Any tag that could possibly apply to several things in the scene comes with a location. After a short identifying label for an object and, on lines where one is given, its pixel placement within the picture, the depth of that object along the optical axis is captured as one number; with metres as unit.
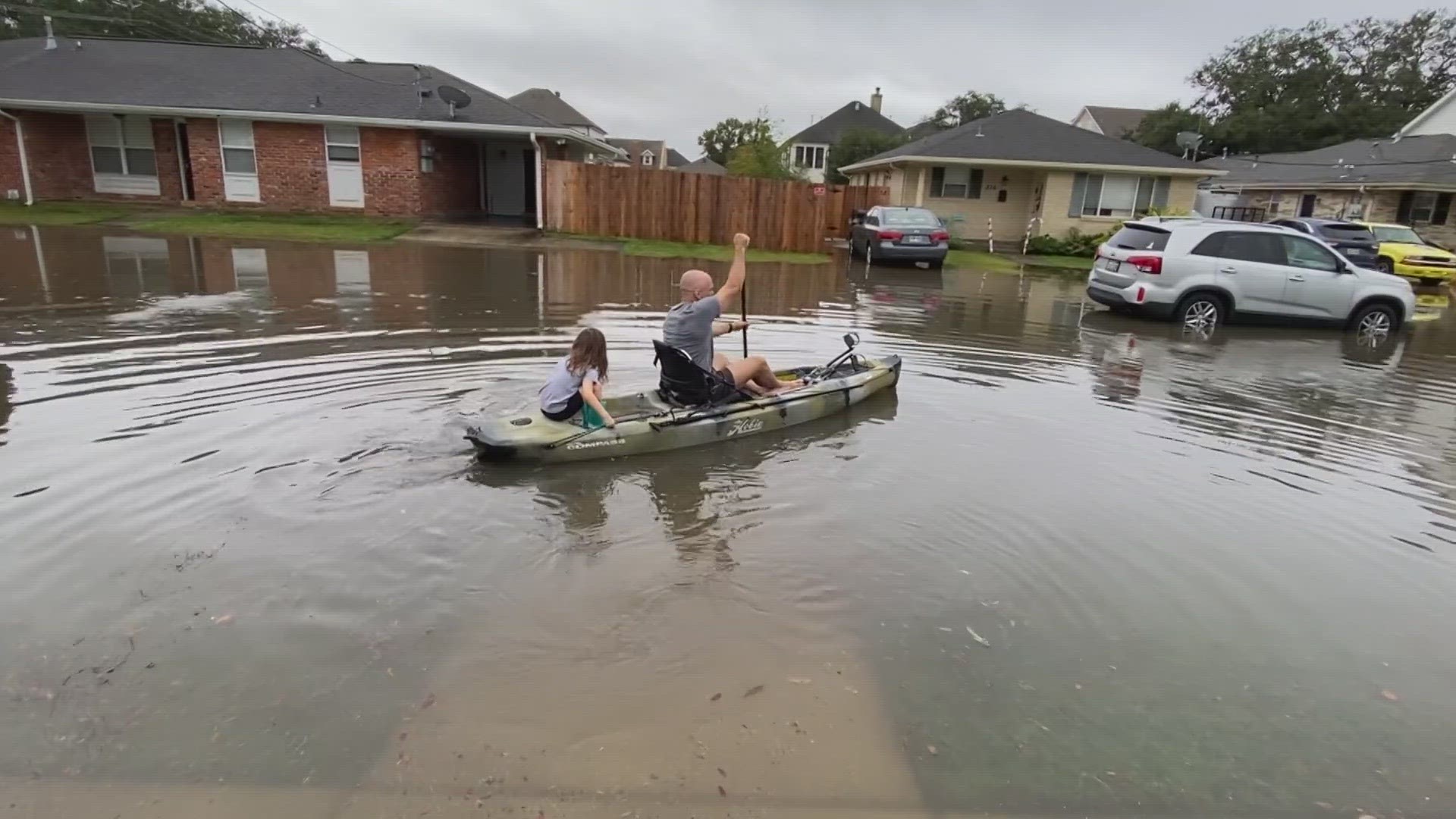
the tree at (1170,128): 49.31
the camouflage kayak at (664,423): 6.04
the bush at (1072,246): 25.34
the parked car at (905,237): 19.84
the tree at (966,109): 65.44
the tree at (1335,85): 48.22
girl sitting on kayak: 6.07
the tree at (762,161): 40.28
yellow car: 20.62
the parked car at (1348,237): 20.08
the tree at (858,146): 52.84
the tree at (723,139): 72.56
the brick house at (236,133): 21.92
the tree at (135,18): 41.12
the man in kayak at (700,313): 6.63
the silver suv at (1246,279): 13.09
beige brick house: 26.38
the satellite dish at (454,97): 21.84
